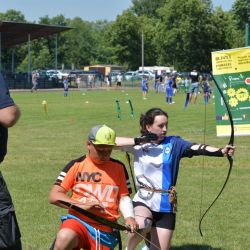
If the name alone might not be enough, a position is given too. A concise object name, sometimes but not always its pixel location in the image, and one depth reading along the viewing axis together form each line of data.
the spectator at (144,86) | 48.30
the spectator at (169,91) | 39.69
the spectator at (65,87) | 50.57
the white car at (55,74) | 76.54
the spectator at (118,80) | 76.06
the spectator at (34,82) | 63.91
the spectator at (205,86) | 35.68
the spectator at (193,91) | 37.24
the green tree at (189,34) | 93.44
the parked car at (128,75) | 86.75
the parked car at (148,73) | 85.00
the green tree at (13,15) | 166.16
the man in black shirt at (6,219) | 4.57
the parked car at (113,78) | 82.22
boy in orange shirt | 4.99
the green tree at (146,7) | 145.12
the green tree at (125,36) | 103.69
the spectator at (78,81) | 74.69
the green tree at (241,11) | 113.81
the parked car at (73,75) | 77.94
